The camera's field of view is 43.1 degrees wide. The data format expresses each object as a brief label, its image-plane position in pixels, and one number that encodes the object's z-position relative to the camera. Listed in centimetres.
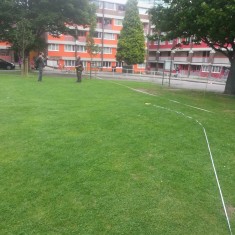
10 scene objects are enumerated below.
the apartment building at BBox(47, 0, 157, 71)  5131
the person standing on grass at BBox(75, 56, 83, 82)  2041
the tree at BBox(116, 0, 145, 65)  5216
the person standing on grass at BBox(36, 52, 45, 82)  1938
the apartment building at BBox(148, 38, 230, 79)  4635
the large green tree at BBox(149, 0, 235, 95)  1288
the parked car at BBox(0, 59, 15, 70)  3431
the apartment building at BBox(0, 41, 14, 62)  4906
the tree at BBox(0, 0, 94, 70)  2569
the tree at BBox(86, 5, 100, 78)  4256
